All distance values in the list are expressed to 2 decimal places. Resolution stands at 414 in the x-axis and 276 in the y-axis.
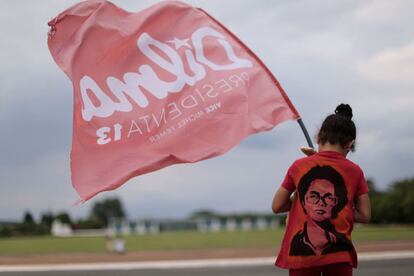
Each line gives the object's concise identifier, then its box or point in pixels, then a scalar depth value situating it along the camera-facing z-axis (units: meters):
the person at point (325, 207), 3.36
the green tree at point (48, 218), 91.86
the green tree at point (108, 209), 138.00
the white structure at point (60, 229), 75.34
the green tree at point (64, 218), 88.51
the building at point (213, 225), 71.19
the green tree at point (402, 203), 65.62
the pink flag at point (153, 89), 4.44
